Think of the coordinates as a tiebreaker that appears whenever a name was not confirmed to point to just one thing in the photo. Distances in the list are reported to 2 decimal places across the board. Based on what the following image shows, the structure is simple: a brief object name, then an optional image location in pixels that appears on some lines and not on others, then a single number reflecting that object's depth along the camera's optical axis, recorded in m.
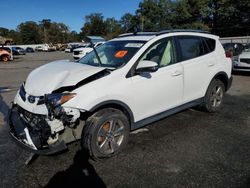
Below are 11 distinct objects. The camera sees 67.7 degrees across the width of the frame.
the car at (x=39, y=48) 43.25
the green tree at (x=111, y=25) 62.35
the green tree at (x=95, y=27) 61.58
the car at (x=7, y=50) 18.02
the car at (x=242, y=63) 7.92
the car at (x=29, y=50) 42.37
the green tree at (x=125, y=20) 63.79
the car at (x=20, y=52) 27.59
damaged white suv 2.39
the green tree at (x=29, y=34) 65.04
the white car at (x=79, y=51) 15.25
